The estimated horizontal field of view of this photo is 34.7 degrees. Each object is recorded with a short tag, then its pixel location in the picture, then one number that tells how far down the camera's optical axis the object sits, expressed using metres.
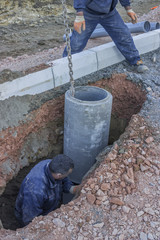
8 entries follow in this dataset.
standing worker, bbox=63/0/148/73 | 3.94
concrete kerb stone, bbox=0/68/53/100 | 3.55
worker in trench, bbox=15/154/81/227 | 3.02
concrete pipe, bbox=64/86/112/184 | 3.45
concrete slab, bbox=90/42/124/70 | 4.59
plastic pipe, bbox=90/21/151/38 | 5.54
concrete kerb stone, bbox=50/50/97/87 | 4.06
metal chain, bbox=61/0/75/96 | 2.92
